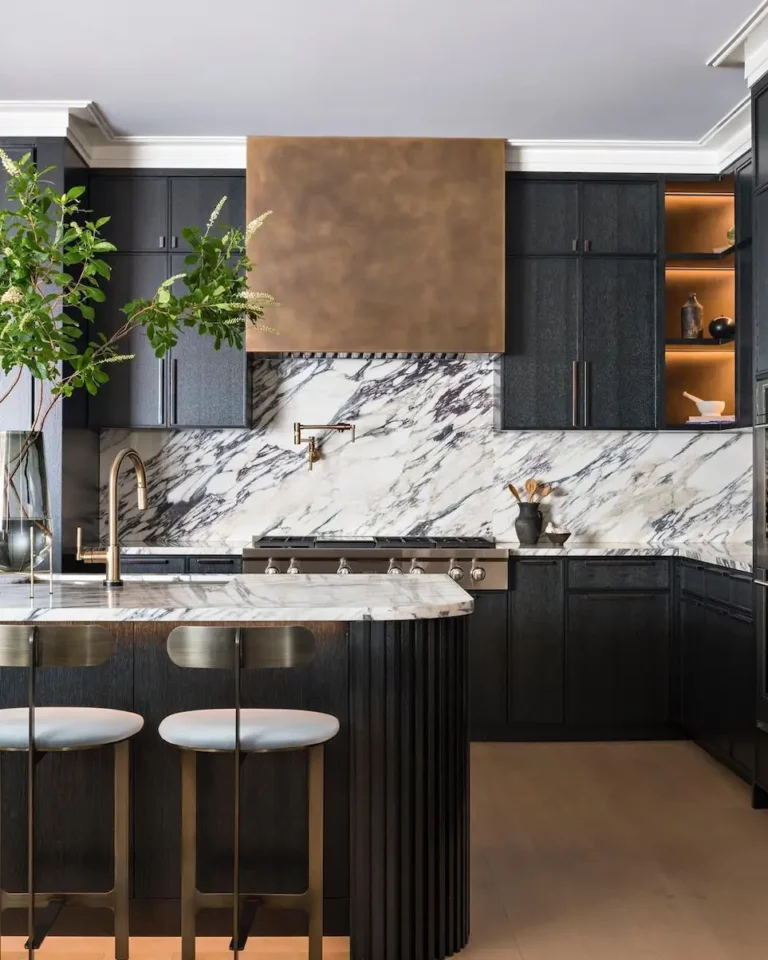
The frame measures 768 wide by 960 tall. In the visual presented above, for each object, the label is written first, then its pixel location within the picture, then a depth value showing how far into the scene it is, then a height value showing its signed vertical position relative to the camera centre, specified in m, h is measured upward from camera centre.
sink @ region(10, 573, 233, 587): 2.93 -0.26
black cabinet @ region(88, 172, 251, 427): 4.80 +0.92
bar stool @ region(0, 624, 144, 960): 2.15 -0.55
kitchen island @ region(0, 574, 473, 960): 2.48 -0.76
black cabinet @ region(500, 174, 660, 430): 4.86 +0.93
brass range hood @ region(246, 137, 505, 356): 4.72 +1.22
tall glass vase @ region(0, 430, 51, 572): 2.57 -0.02
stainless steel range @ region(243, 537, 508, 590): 4.50 -0.30
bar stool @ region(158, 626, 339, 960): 2.12 -0.56
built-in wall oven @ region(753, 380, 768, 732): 3.65 -0.18
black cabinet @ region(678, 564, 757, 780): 3.85 -0.72
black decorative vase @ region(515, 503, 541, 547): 4.88 -0.15
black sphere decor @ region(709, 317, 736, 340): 4.76 +0.82
